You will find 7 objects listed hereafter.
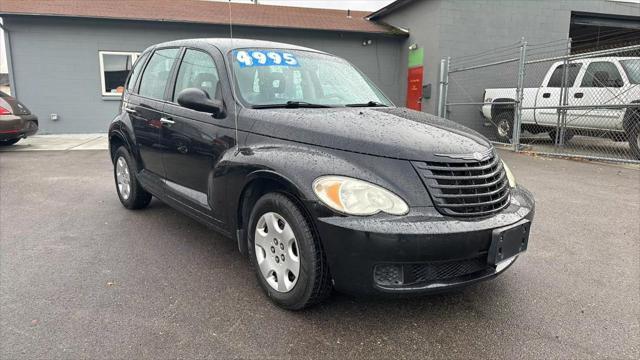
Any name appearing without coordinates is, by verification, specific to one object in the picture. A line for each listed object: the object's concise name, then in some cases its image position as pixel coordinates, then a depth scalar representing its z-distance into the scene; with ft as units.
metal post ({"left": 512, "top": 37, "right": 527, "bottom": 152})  31.58
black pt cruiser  7.73
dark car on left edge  31.58
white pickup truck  28.35
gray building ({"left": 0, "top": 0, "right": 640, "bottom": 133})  42.83
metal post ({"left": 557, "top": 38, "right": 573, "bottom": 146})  30.86
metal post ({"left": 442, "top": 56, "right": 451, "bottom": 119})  42.37
